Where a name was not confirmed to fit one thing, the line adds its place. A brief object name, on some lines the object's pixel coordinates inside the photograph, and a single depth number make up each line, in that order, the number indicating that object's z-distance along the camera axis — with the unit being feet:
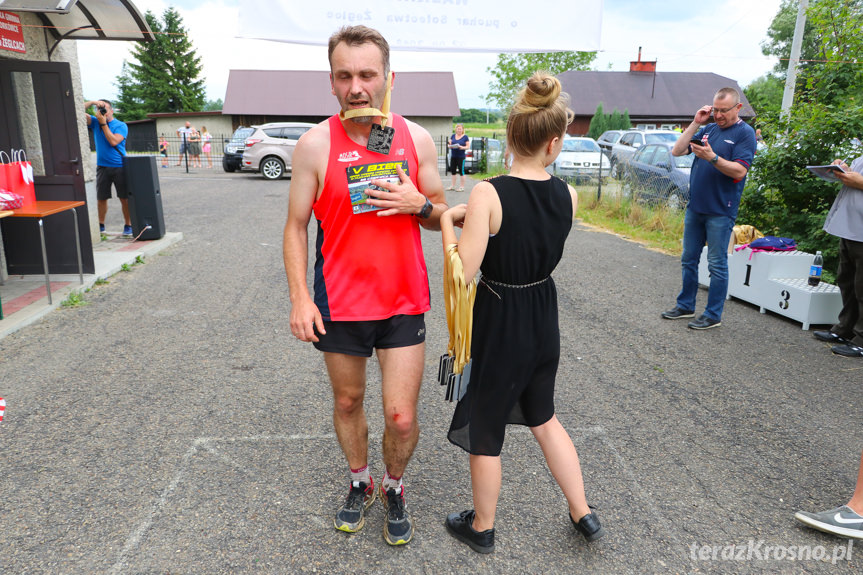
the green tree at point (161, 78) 220.84
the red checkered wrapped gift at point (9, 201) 17.71
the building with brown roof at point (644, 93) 144.97
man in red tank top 7.55
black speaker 28.99
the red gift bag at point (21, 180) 18.48
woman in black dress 7.20
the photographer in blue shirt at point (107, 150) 27.76
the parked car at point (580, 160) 52.54
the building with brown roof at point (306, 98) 123.85
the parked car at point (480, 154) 73.82
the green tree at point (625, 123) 111.34
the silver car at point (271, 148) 65.62
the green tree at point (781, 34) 144.97
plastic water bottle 18.63
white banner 12.70
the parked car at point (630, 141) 46.70
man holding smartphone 17.11
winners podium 18.28
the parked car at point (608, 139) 79.00
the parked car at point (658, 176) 38.11
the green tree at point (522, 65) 147.13
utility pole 29.69
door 21.39
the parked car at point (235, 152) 74.13
